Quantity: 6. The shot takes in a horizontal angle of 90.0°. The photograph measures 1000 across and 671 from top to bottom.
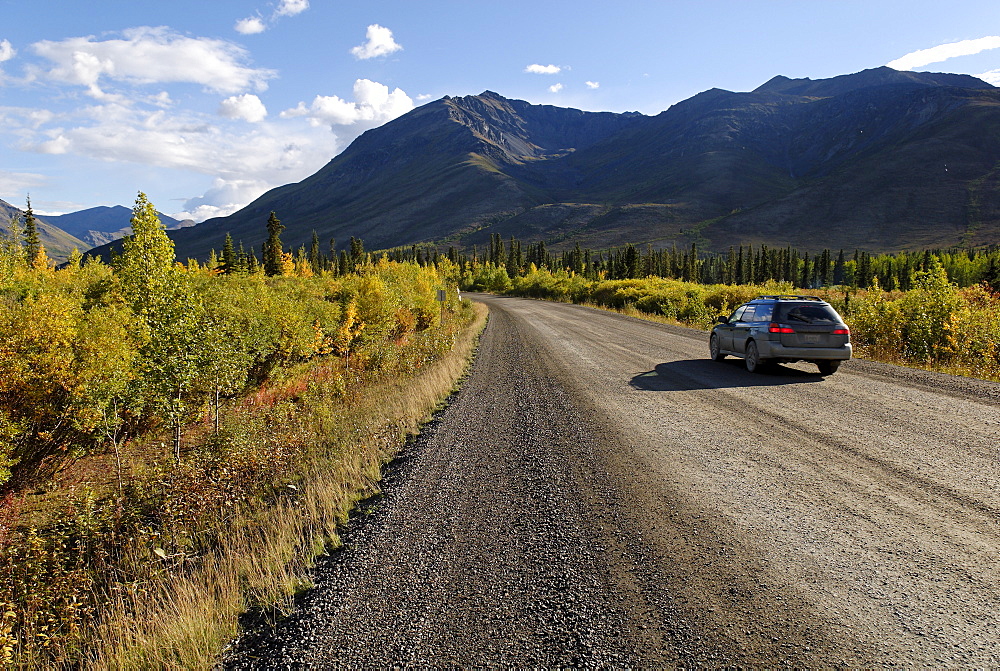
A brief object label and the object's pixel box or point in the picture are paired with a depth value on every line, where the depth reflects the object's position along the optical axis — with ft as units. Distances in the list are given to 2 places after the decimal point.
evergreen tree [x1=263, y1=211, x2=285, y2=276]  213.87
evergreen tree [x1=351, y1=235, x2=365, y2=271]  298.02
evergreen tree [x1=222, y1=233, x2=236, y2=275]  219.37
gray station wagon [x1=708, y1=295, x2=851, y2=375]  34.63
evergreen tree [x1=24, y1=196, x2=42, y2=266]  163.84
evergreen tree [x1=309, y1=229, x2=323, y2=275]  305.53
